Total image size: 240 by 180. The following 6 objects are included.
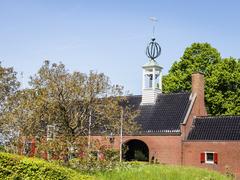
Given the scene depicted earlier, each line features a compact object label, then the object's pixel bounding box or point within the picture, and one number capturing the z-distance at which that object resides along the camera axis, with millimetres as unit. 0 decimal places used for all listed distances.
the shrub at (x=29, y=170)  16047
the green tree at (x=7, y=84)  30641
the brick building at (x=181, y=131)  33406
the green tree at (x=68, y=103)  20547
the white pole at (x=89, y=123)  21119
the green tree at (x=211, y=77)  45094
